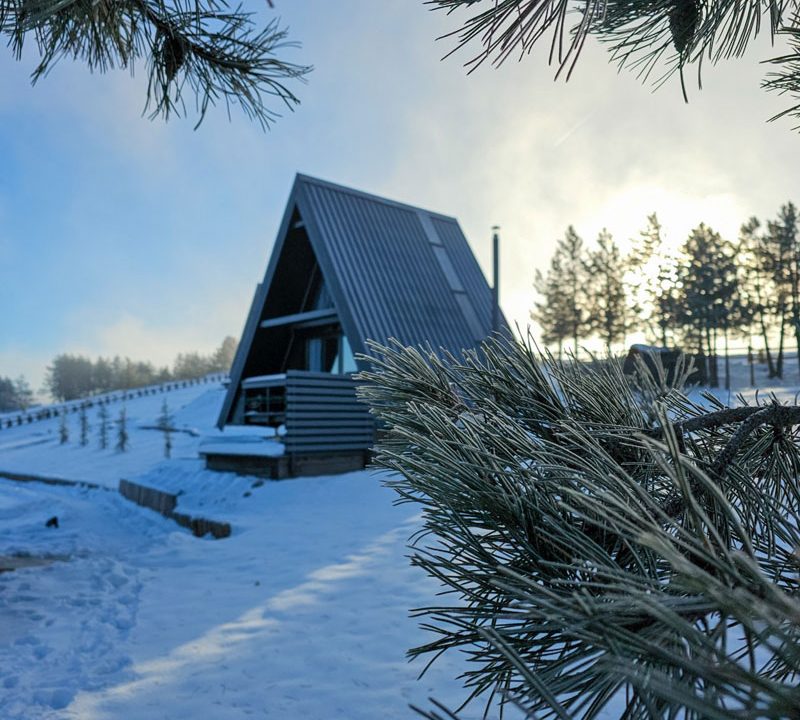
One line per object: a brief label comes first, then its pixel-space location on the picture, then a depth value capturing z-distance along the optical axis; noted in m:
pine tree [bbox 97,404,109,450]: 27.77
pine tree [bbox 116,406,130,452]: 26.55
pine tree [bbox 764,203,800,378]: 30.44
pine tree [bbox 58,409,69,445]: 31.69
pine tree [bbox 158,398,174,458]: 23.57
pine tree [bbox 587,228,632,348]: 38.59
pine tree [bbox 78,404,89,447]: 30.01
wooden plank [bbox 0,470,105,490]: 17.91
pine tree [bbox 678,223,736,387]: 32.28
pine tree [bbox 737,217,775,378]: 32.69
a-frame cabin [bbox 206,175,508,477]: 12.37
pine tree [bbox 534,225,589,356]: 39.41
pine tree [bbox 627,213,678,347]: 37.66
